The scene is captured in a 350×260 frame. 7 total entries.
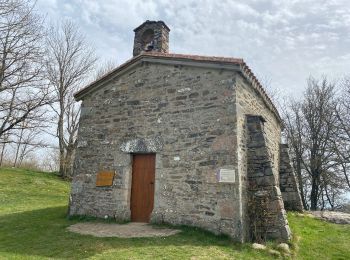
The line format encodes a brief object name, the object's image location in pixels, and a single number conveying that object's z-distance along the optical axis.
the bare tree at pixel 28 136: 14.25
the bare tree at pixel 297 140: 20.45
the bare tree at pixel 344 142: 18.92
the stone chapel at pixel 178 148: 7.85
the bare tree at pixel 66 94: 22.14
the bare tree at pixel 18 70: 12.31
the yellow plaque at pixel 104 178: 9.63
